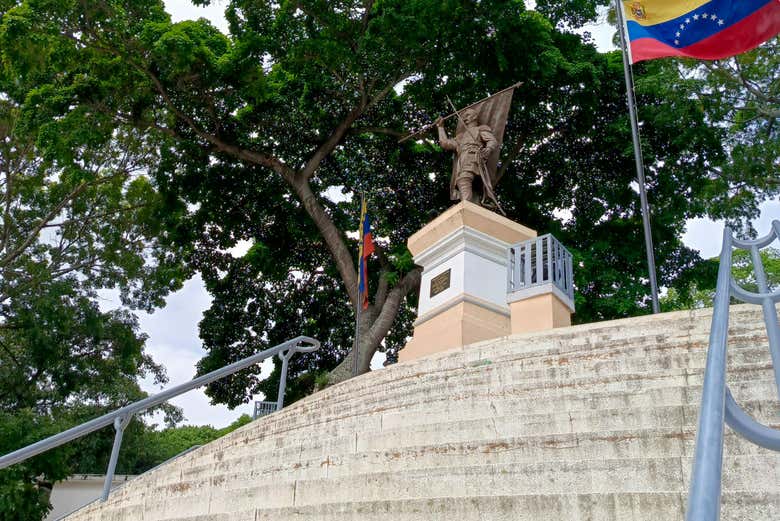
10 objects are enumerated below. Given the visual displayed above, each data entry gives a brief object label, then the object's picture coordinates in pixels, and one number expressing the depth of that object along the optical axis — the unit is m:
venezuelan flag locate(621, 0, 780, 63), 8.41
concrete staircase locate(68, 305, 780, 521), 3.23
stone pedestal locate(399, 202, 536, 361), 8.26
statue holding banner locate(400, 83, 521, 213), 10.07
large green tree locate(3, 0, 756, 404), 13.17
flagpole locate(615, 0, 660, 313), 7.36
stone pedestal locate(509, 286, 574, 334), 7.34
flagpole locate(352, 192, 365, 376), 10.17
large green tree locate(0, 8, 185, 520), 13.90
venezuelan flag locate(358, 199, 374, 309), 10.25
